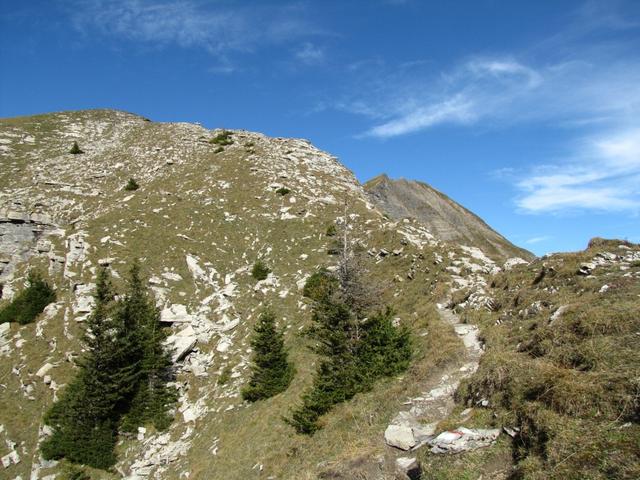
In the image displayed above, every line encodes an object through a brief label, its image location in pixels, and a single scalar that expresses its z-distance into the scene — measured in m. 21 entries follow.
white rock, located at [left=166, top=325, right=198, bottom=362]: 26.65
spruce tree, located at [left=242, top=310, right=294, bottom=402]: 21.69
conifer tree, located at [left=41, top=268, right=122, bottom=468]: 21.61
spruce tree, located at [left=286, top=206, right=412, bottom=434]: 17.22
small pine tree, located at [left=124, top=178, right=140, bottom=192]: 44.84
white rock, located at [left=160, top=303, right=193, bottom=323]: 28.84
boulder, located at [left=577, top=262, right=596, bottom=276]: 17.96
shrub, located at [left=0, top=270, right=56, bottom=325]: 30.48
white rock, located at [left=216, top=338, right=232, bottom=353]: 27.12
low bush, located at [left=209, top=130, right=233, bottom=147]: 56.60
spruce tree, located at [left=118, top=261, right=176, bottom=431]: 23.69
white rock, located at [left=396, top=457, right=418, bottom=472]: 11.00
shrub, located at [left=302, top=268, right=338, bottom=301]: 26.33
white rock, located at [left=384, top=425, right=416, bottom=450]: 12.07
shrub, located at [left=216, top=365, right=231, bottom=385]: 24.56
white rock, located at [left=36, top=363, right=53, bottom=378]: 26.67
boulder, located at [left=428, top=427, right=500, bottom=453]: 10.16
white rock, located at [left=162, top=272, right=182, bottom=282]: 32.47
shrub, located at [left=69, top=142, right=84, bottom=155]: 53.97
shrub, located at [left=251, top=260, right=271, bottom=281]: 32.75
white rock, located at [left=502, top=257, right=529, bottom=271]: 25.39
